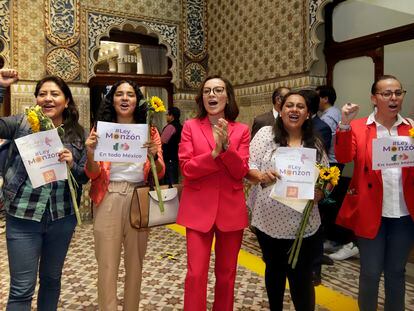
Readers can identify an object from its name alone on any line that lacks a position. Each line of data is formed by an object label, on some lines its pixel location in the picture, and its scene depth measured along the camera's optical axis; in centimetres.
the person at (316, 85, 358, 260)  408
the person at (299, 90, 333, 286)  331
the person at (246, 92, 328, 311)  217
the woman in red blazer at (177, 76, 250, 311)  210
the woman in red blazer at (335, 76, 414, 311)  209
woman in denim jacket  190
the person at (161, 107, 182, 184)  602
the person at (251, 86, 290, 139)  343
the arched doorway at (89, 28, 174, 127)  636
